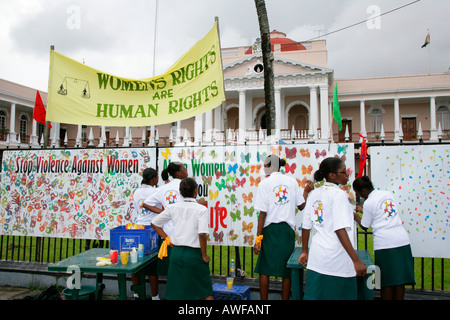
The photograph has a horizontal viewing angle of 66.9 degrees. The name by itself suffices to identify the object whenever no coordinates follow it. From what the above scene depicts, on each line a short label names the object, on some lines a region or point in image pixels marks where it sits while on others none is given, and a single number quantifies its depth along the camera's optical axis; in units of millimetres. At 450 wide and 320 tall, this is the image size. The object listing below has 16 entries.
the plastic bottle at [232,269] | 4520
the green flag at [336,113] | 9308
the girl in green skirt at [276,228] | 3867
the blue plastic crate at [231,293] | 3898
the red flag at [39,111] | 11290
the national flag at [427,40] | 26150
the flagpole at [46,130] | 5631
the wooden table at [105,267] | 3486
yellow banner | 4738
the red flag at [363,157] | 4422
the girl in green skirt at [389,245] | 3557
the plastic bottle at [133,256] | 3689
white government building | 27000
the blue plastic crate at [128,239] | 3984
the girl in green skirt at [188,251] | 3344
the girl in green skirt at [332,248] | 2869
